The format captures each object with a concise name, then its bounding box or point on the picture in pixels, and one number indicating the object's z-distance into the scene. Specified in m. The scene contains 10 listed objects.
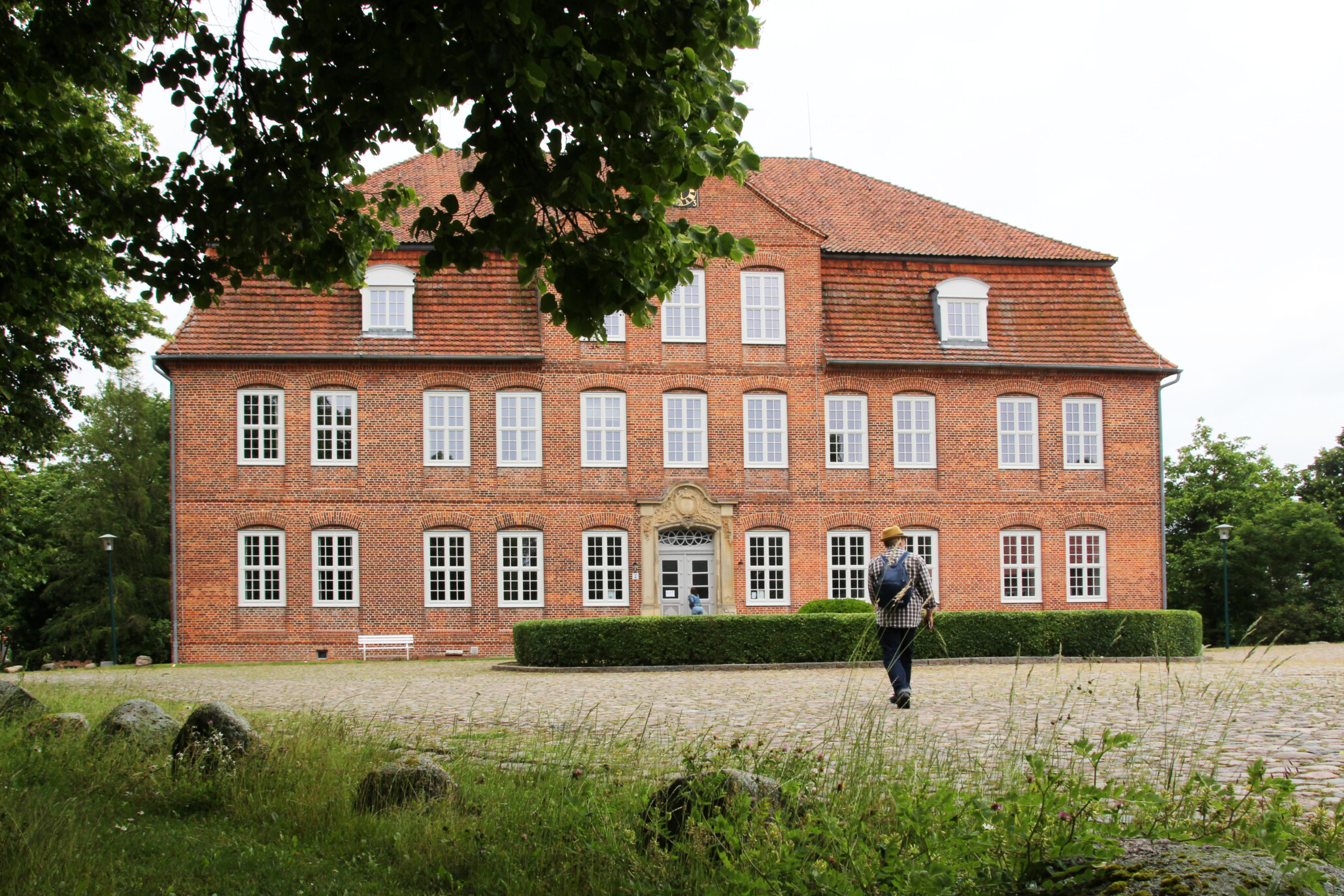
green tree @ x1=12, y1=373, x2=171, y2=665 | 44.81
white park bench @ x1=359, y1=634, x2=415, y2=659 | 25.58
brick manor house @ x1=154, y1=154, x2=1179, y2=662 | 26.11
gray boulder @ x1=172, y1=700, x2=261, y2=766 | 6.89
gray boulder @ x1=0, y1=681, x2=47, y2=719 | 9.64
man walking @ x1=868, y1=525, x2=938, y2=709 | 11.08
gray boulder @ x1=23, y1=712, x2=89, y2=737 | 8.08
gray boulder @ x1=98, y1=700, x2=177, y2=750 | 7.79
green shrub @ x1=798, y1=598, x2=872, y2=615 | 22.03
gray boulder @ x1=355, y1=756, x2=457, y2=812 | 5.80
